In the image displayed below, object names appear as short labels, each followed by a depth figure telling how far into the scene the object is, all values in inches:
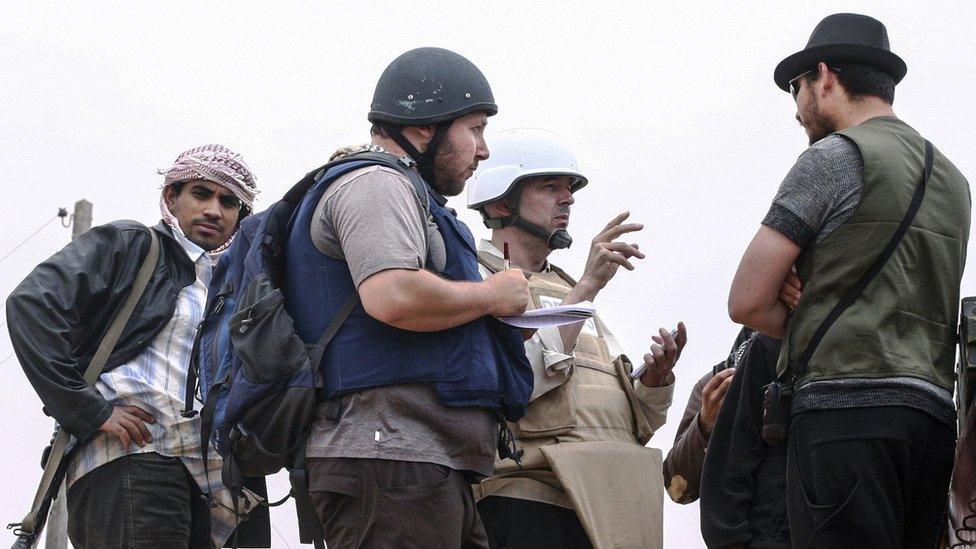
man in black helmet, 149.6
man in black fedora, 152.9
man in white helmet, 197.8
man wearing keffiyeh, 207.6
